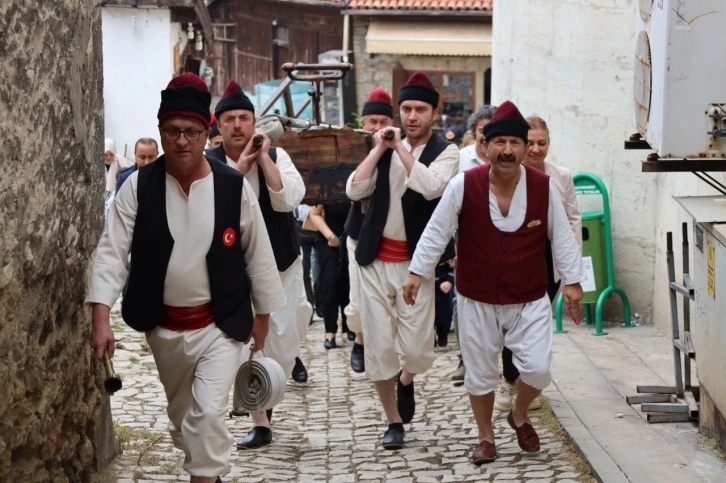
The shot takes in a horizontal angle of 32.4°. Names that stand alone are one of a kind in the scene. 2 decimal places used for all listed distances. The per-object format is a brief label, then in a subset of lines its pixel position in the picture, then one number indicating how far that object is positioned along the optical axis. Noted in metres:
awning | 29.05
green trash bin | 10.72
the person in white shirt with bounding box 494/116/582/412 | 7.64
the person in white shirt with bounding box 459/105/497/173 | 8.80
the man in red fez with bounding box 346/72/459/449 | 7.19
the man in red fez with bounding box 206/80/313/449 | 7.00
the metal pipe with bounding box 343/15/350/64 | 30.33
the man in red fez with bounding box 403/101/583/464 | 6.47
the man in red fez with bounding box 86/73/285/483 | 5.25
